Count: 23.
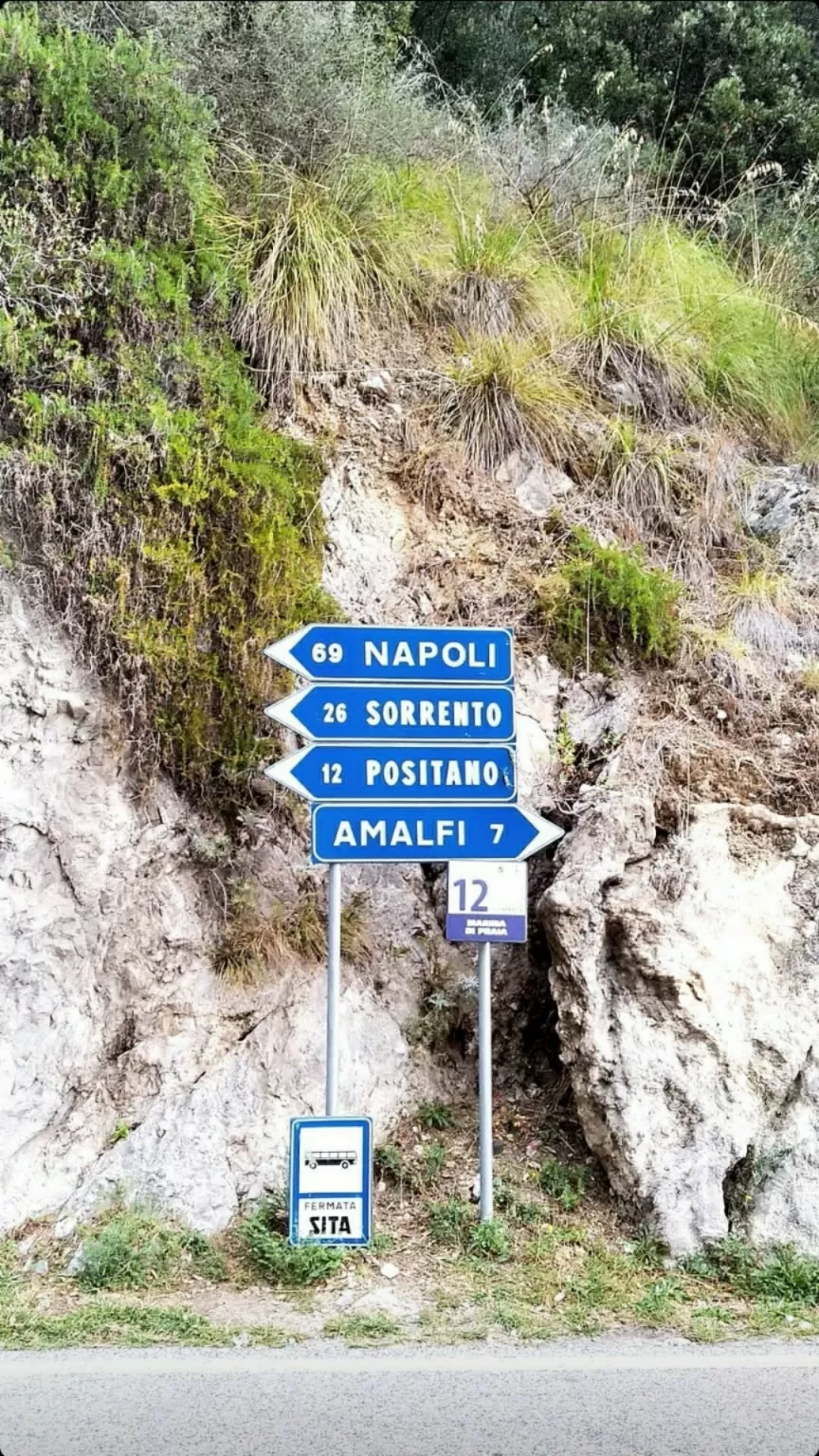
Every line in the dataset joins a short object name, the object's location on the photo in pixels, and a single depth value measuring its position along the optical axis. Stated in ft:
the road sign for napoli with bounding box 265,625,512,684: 17.65
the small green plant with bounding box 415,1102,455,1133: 19.27
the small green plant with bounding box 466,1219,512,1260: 16.55
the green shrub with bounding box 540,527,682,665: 23.50
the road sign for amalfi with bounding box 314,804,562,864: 17.15
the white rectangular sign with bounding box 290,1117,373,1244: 15.84
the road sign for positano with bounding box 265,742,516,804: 17.31
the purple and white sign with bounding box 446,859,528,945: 17.61
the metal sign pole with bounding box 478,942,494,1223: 16.78
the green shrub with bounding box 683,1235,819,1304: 15.89
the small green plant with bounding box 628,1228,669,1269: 16.48
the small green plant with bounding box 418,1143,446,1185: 18.29
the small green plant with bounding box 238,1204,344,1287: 15.76
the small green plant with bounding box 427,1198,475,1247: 16.98
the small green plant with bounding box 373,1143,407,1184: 18.34
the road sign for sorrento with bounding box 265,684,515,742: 17.51
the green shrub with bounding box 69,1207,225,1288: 15.69
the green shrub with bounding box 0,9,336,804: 20.31
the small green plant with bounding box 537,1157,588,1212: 17.62
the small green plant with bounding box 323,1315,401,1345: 14.31
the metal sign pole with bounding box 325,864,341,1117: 16.44
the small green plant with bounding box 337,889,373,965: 20.27
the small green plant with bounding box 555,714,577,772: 22.11
